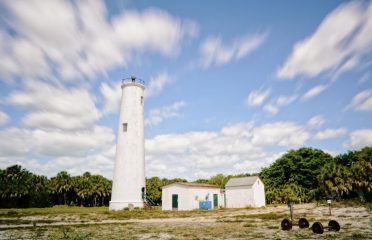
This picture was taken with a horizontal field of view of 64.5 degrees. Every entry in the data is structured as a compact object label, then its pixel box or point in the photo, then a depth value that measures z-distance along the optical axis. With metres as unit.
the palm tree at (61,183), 65.69
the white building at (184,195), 34.44
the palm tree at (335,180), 36.93
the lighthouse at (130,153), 30.75
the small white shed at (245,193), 37.06
